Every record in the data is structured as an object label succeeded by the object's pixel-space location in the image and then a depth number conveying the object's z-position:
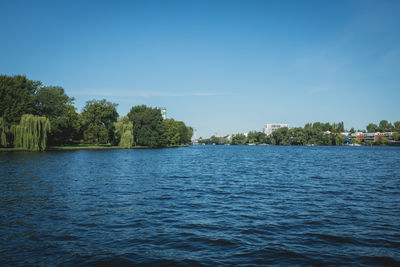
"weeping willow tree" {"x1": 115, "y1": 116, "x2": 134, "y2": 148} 102.38
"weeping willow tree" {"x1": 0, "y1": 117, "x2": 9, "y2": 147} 64.00
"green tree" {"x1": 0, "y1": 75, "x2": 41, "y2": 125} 68.75
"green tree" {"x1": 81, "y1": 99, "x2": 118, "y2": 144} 101.75
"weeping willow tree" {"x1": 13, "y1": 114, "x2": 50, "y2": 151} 66.00
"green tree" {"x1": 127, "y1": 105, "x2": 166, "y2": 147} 115.06
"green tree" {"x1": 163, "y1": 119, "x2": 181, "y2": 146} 139.25
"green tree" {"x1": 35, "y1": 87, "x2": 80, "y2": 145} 79.25
